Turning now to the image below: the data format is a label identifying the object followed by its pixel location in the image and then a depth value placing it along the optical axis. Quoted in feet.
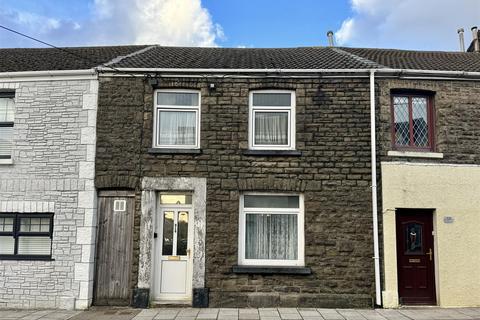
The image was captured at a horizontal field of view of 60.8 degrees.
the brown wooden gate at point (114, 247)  31.07
